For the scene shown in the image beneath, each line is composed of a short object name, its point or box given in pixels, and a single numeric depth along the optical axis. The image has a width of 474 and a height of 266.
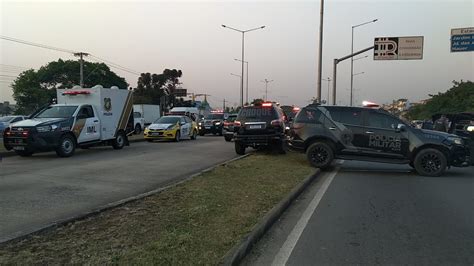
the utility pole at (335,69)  23.48
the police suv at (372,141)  12.84
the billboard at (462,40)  25.59
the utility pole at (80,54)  53.63
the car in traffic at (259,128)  16.88
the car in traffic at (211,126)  33.06
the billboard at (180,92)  90.75
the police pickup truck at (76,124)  15.20
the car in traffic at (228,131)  25.39
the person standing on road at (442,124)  18.14
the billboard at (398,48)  24.69
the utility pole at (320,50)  22.62
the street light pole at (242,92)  56.16
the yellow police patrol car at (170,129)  24.78
